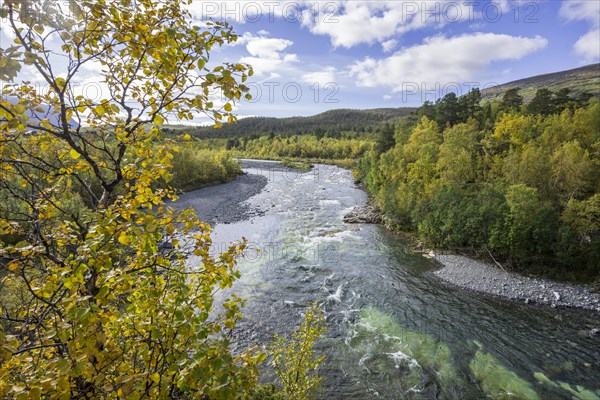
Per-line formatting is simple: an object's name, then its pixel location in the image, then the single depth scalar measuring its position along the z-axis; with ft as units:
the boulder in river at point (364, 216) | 119.24
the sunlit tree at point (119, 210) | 8.36
